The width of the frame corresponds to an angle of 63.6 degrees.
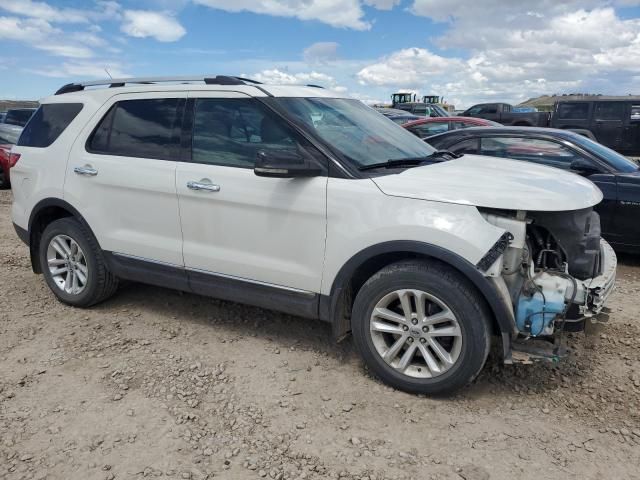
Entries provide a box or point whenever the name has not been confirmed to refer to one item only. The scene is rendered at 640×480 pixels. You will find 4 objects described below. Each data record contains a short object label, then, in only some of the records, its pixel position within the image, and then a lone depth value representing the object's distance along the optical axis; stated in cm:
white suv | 293
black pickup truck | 2028
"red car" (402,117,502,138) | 1127
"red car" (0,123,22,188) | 1133
